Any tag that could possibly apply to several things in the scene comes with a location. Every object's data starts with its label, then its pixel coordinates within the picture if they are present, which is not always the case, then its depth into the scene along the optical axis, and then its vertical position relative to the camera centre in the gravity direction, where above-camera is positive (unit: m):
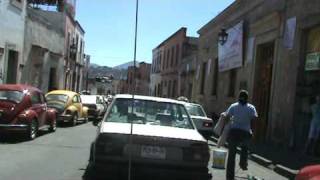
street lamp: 20.73 +2.54
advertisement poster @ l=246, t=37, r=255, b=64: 17.82 +1.70
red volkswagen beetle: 11.75 -0.81
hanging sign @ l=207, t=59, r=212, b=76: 25.37 +1.32
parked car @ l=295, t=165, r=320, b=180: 3.93 -0.68
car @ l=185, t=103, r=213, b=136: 14.70 -1.07
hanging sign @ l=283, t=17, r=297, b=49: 13.81 +1.93
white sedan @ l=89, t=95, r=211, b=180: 6.11 -0.90
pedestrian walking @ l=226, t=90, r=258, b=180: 8.26 -0.52
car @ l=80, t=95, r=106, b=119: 22.61 -0.94
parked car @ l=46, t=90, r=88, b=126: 17.77 -0.92
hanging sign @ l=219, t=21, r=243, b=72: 19.25 +1.88
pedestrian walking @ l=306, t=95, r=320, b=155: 11.85 -0.87
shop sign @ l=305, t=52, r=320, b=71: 12.30 +0.96
